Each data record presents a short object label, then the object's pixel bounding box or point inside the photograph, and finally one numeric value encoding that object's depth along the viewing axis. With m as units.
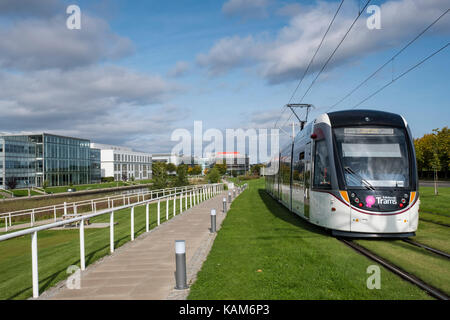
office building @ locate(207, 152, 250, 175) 155.20
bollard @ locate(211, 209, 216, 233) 11.59
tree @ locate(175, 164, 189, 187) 51.35
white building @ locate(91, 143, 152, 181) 106.31
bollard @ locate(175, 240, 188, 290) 5.75
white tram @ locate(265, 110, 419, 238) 9.45
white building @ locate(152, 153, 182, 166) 155.32
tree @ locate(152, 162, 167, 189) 48.44
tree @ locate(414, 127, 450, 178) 28.67
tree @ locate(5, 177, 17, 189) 56.25
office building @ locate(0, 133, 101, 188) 60.59
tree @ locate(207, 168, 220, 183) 62.99
